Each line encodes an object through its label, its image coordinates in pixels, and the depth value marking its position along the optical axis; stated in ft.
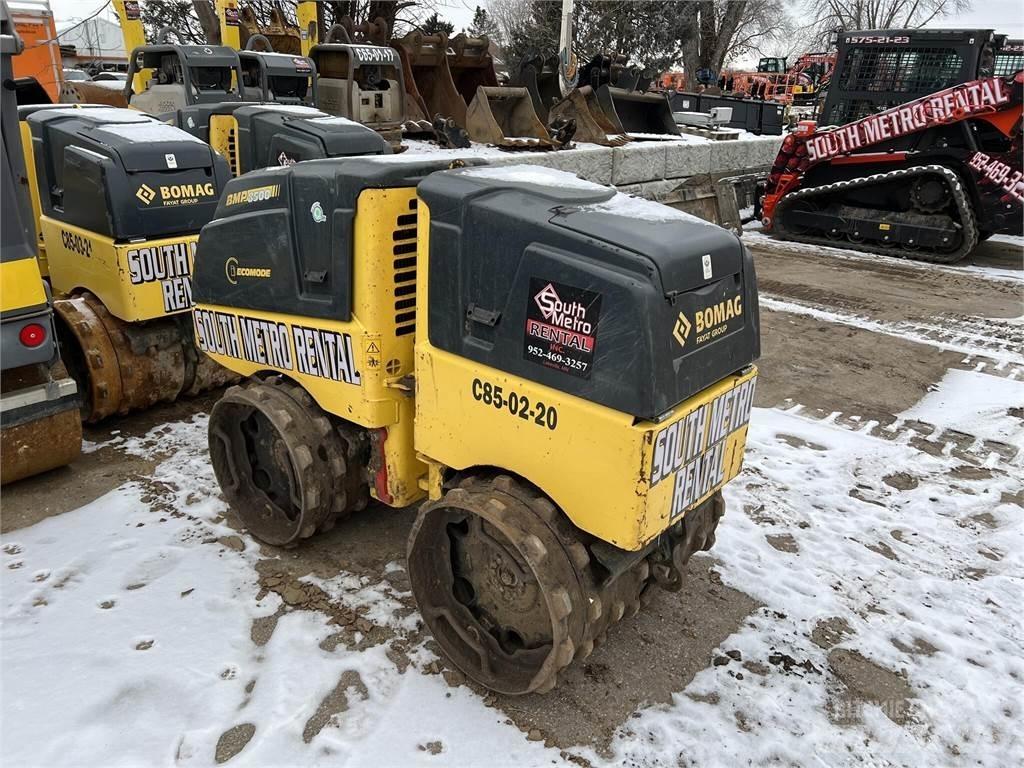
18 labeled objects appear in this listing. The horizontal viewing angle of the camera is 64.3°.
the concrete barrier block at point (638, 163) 40.89
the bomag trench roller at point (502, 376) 8.47
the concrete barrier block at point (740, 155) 47.11
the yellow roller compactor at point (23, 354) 13.12
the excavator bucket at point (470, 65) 48.14
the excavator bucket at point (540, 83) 49.24
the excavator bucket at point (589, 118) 43.91
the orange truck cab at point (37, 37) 57.67
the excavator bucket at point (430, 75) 45.47
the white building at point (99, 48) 99.30
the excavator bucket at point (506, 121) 41.15
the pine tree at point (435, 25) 92.78
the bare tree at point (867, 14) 116.78
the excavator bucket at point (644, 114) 50.57
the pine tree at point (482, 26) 106.83
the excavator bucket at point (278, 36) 49.80
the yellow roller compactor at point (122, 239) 16.25
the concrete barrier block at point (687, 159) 44.11
